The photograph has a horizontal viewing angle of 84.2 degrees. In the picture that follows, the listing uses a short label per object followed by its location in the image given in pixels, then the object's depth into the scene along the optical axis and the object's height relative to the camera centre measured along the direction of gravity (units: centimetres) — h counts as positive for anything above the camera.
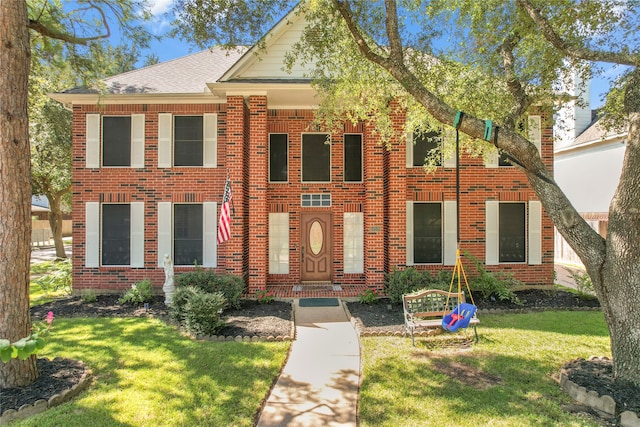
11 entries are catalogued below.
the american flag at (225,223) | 860 -14
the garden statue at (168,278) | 886 -153
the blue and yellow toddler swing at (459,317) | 553 -157
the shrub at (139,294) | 905 -197
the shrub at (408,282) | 883 -162
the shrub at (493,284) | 910 -178
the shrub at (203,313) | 662 -182
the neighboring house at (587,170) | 1600 +238
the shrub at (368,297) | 905 -205
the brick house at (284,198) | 991 +56
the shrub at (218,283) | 858 -164
